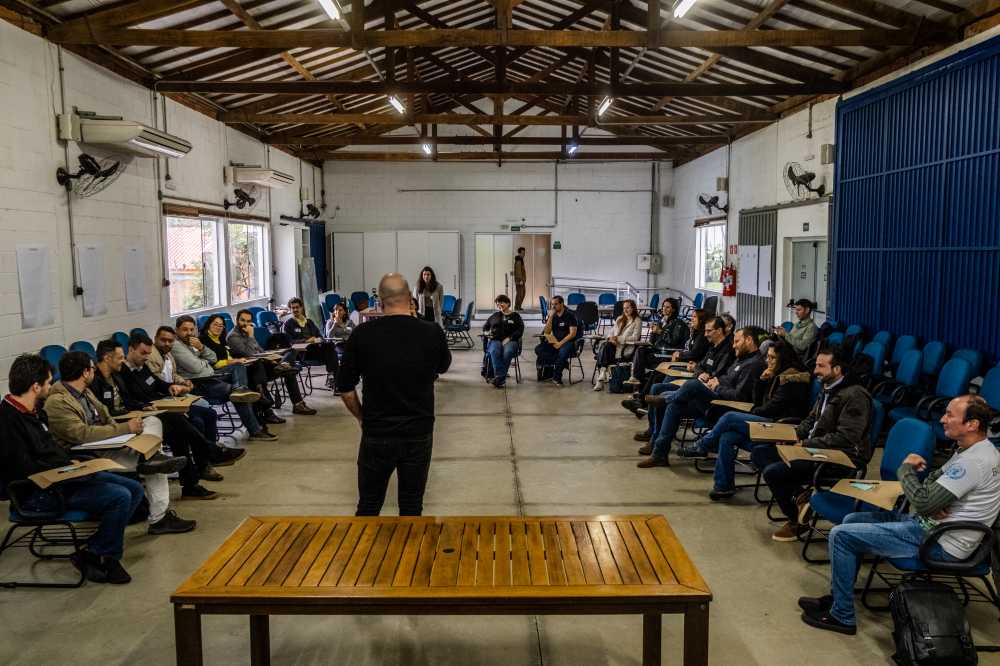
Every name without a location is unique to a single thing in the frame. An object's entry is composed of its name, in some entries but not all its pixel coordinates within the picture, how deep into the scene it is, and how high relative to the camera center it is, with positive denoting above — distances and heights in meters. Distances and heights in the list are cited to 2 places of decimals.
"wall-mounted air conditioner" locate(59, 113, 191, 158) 7.02 +1.34
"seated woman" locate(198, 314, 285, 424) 7.35 -0.96
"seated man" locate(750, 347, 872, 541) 4.42 -0.99
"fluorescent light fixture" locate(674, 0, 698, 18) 6.15 +2.16
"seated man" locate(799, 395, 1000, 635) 3.21 -1.05
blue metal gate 6.70 +0.64
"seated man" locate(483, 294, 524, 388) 9.99 -0.91
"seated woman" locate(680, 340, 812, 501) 5.32 -1.03
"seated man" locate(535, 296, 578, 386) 10.02 -0.96
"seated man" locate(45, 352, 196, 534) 4.31 -0.92
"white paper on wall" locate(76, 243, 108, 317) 7.43 -0.05
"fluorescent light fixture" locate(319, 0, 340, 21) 6.12 +2.16
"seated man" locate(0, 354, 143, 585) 3.84 -1.07
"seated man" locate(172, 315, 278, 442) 6.77 -0.95
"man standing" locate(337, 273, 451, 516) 3.46 -0.56
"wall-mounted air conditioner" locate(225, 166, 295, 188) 11.42 +1.47
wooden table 2.53 -1.08
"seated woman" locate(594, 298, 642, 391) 9.24 -0.85
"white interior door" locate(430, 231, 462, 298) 16.95 +0.41
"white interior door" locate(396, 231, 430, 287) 16.92 +0.44
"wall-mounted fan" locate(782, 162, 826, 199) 10.02 +1.18
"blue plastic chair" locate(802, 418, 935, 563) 3.79 -0.99
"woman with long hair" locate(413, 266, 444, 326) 11.89 -0.41
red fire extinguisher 13.15 -0.20
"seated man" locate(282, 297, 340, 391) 9.12 -0.82
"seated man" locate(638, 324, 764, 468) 5.89 -0.97
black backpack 3.07 -1.50
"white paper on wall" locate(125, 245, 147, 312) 8.38 -0.07
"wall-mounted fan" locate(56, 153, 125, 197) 7.12 +0.94
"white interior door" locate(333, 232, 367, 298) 17.03 +0.17
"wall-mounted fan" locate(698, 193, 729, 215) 13.70 +1.23
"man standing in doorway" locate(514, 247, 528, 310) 16.83 -0.12
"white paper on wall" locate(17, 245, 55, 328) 6.49 -0.11
